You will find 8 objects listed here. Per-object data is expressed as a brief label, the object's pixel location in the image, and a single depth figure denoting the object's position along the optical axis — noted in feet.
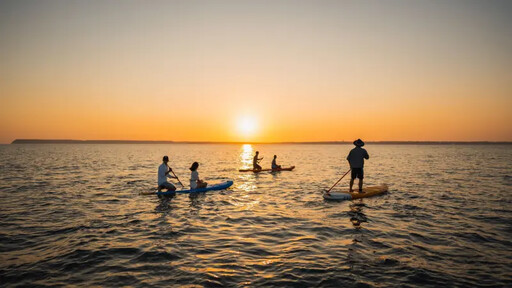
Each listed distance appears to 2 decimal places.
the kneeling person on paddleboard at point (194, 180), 60.08
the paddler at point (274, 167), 106.73
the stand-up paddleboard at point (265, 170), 104.54
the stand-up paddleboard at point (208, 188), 58.05
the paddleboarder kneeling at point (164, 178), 56.88
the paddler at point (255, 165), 102.99
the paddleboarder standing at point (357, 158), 54.03
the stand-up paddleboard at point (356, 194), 52.65
